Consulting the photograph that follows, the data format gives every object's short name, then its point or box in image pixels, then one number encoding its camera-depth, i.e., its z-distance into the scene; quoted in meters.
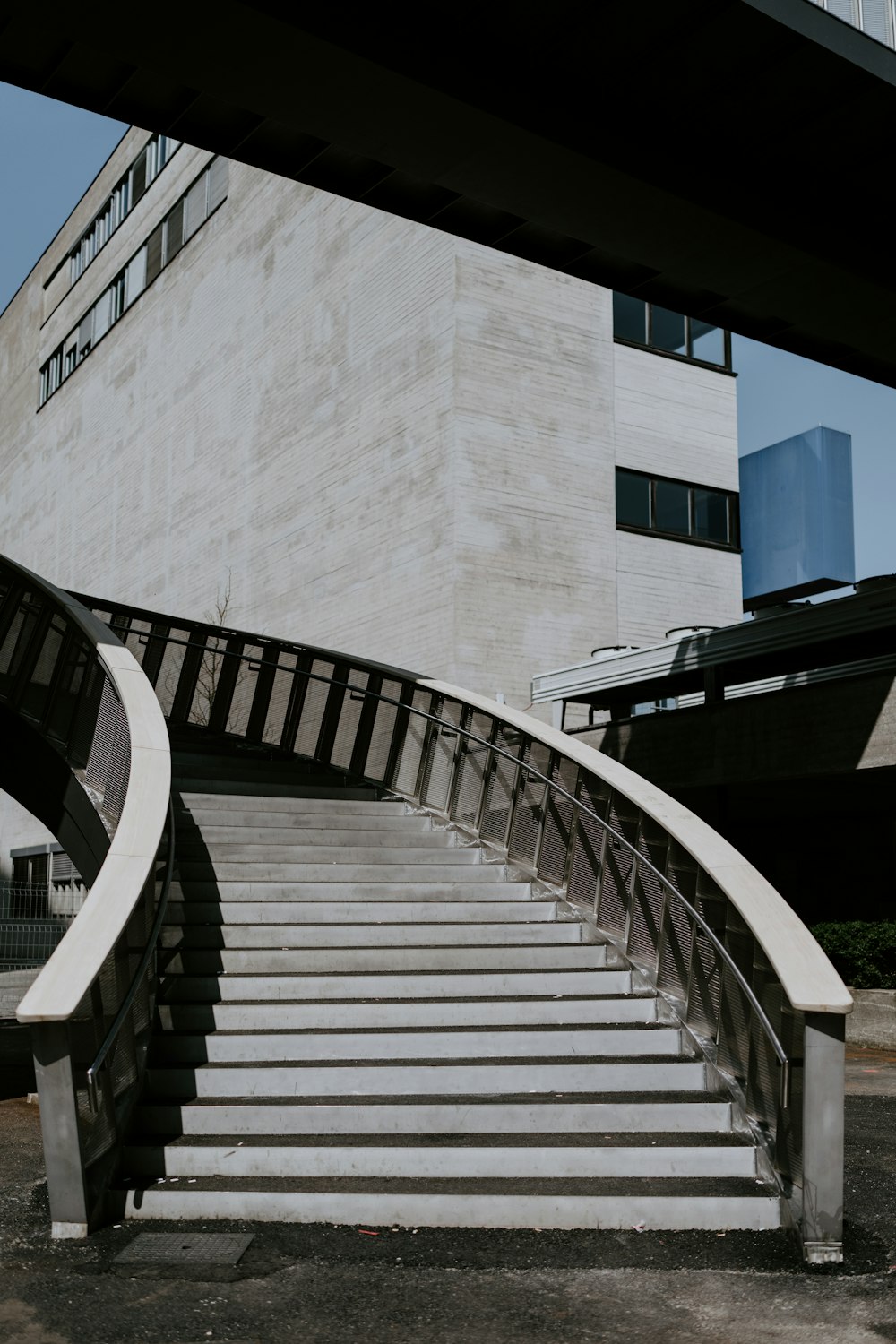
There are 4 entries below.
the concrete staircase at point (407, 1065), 6.85
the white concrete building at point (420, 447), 24.34
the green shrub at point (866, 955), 16.11
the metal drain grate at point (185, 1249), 6.16
